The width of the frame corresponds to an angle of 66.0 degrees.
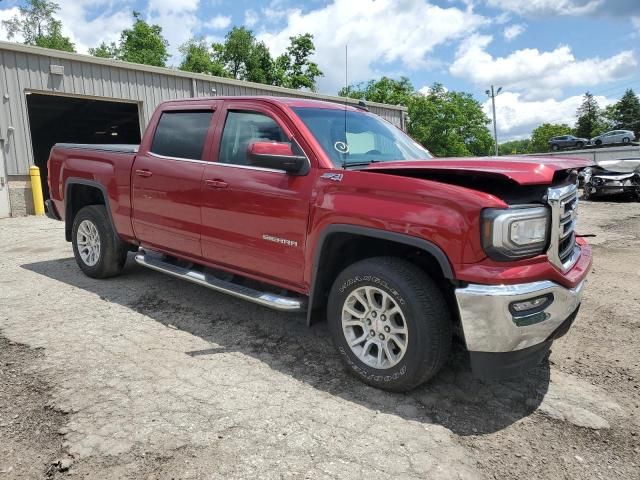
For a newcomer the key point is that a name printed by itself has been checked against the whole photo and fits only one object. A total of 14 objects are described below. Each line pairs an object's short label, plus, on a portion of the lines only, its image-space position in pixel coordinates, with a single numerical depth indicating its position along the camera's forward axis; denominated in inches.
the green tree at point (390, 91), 2068.2
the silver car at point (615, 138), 1534.2
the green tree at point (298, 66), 1803.6
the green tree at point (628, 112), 2986.0
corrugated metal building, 488.4
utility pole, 2066.9
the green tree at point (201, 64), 1817.2
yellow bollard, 502.3
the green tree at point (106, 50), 1908.2
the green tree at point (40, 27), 1952.5
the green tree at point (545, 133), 3607.3
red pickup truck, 107.3
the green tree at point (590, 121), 3245.6
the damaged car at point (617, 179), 597.0
